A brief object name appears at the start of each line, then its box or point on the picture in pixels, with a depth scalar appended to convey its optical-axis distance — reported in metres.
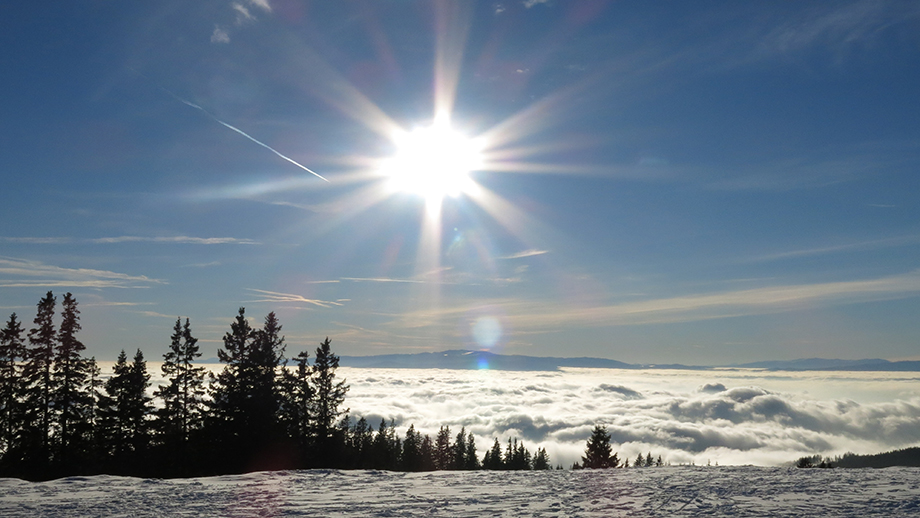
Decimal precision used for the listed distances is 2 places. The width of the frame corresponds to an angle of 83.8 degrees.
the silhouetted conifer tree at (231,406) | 36.22
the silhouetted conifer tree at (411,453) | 80.41
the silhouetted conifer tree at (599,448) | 62.28
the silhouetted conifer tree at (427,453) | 83.06
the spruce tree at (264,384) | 37.00
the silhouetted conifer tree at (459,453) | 95.23
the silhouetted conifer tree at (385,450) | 68.38
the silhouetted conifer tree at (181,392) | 39.19
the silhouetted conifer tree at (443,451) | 91.62
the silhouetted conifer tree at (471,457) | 99.26
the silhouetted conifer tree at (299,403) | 40.19
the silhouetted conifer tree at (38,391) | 37.31
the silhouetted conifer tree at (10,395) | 37.49
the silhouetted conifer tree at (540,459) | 114.50
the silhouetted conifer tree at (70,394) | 37.50
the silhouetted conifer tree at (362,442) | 58.05
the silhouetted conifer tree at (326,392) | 44.88
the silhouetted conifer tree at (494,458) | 100.49
